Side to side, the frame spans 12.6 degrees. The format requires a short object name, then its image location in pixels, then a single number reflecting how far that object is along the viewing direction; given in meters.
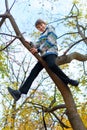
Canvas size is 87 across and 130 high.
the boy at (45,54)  6.01
